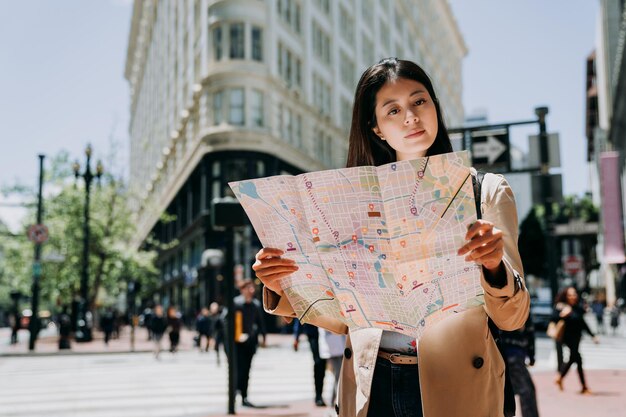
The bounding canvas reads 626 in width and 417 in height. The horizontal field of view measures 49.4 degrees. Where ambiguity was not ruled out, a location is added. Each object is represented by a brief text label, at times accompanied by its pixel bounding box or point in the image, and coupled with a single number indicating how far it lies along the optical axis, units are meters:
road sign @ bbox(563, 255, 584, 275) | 24.95
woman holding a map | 1.76
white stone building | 35.50
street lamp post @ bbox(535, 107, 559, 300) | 11.57
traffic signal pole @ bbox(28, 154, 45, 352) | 25.98
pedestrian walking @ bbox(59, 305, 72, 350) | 25.86
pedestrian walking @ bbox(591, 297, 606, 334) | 32.56
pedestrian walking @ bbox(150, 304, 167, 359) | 21.11
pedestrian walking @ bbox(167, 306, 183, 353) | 22.03
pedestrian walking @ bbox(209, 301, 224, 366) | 16.94
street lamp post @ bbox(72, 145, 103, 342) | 28.98
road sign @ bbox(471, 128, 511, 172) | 10.86
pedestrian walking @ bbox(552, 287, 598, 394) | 10.78
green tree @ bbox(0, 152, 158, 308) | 38.25
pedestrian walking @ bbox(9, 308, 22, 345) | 33.34
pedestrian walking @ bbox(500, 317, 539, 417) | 5.92
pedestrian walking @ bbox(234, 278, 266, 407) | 10.35
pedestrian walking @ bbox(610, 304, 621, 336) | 30.38
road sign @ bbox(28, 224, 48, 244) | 24.97
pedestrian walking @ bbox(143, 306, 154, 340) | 33.75
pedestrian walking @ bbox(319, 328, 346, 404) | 8.52
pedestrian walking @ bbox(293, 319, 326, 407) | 9.55
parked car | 32.06
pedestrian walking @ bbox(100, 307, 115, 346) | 29.30
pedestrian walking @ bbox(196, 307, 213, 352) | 24.38
